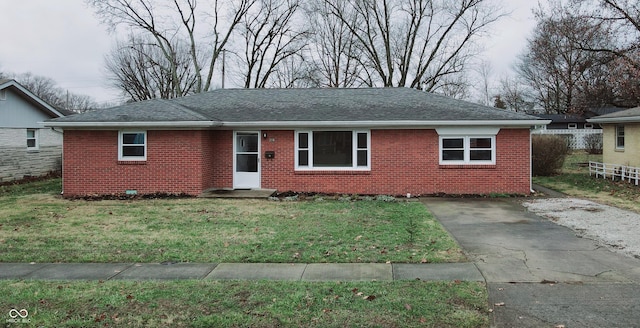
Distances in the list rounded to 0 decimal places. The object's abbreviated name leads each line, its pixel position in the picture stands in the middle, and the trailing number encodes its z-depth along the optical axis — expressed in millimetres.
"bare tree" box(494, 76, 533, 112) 57188
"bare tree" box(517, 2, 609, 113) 26703
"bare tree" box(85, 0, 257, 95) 37812
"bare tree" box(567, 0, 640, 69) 24562
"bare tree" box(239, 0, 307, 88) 38625
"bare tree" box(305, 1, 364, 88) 39406
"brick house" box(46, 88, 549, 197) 14836
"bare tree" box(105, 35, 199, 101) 45094
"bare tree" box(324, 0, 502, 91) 37656
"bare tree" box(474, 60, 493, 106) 60619
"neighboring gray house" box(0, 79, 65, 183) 20172
